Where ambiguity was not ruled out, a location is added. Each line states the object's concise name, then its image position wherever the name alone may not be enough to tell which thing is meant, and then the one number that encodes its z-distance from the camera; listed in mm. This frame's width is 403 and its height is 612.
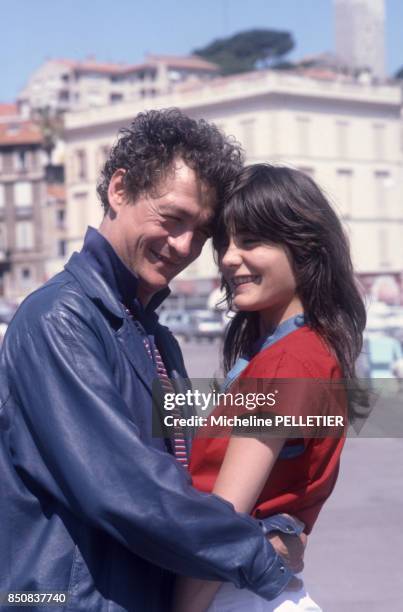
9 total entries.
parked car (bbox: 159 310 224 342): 47469
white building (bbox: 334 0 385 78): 79250
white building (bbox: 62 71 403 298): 58000
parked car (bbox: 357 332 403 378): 18312
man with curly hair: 2113
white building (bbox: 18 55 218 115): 98375
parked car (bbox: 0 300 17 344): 54175
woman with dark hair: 2271
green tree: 114375
